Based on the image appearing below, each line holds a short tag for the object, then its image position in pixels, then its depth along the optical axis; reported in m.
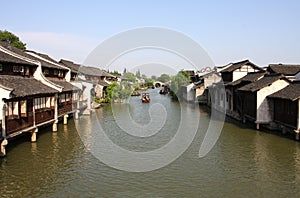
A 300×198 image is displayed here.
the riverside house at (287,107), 18.28
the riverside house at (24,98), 14.98
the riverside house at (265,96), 22.34
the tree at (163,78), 150.00
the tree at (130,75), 107.57
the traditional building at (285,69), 33.56
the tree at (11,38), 54.75
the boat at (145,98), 49.88
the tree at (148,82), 136.12
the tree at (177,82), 65.74
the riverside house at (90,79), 33.97
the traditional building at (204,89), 47.28
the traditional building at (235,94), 27.99
